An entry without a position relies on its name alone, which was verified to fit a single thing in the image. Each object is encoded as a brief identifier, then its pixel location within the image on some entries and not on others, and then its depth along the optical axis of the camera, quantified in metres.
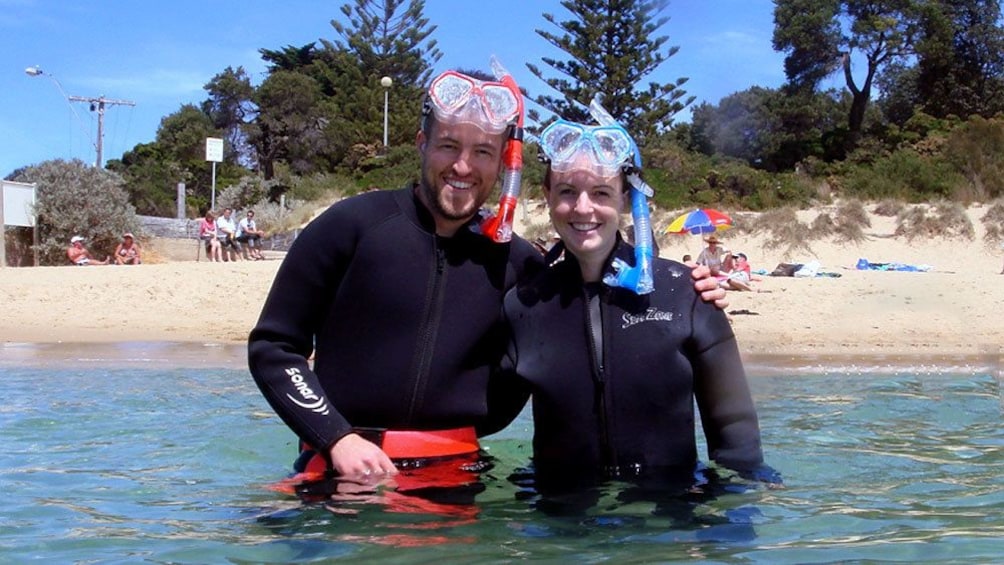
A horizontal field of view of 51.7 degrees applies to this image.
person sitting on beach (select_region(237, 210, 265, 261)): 16.94
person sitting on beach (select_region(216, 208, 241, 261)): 16.66
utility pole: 40.84
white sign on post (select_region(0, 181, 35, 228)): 17.39
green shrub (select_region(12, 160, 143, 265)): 18.41
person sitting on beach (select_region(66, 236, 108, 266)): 16.17
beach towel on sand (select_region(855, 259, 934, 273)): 14.38
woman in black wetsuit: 2.94
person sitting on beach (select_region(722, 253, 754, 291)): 12.88
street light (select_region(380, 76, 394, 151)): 37.25
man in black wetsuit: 3.01
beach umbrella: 15.78
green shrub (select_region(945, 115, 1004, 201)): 18.64
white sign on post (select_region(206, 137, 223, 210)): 26.69
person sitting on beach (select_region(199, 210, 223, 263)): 16.47
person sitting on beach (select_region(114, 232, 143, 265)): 16.42
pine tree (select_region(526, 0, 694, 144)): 28.80
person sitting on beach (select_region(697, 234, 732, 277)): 13.01
